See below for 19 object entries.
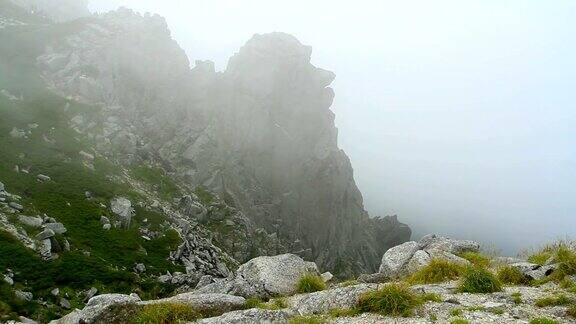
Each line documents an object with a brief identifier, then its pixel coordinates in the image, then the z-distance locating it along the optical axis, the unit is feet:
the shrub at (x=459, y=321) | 45.11
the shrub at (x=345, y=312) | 53.38
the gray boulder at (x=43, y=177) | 210.83
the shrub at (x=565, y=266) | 61.41
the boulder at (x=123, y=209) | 214.65
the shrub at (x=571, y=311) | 46.17
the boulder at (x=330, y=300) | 57.00
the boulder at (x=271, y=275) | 72.28
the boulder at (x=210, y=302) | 57.04
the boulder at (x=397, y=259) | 80.49
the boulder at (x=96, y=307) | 55.21
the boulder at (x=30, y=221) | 155.74
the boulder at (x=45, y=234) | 150.61
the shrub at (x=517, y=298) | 52.25
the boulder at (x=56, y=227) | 165.37
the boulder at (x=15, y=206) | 164.35
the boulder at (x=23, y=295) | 110.86
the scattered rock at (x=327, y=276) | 91.23
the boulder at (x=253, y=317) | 49.52
